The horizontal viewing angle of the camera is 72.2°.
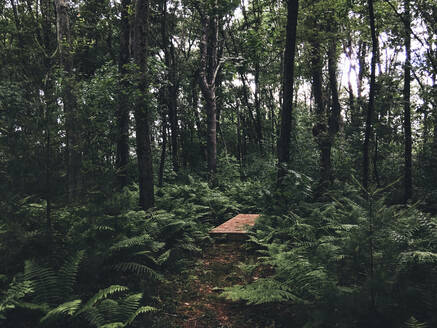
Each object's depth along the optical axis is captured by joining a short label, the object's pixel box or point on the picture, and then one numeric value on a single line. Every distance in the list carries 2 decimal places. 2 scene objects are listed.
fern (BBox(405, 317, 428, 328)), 2.54
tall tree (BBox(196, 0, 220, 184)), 15.05
